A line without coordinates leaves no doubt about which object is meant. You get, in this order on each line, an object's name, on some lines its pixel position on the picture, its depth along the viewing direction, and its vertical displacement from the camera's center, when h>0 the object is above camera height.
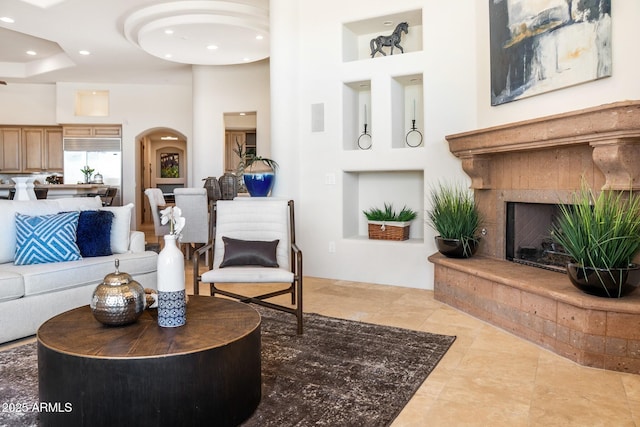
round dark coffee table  1.70 -0.65
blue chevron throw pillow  3.28 -0.27
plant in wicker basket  4.85 -0.26
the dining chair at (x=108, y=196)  6.66 +0.06
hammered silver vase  2.00 -0.43
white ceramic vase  2.03 -0.39
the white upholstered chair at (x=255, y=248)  3.17 -0.37
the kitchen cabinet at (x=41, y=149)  9.95 +1.09
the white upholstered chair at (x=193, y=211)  5.92 -0.14
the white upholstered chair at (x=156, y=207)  6.68 -0.11
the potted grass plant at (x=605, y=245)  2.54 -0.26
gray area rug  2.04 -0.92
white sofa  2.94 -0.49
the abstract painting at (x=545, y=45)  2.92 +1.05
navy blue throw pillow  3.54 -0.25
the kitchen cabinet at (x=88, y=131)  9.68 +1.42
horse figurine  4.86 +1.64
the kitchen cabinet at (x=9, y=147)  9.91 +1.13
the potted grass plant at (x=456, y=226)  3.89 -0.23
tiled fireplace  2.57 -0.17
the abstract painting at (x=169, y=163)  15.25 +1.20
